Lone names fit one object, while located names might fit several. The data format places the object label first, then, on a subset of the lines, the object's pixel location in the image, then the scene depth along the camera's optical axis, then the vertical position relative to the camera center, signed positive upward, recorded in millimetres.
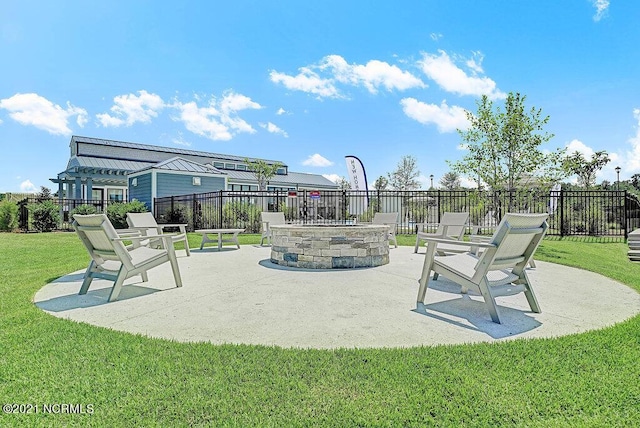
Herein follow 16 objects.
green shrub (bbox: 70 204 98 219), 15602 +156
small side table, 8664 -596
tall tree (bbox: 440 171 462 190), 40484 +3960
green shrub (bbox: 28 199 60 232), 14969 -76
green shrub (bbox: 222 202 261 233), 14930 -189
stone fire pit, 5773 -592
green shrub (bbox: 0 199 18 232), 14852 -112
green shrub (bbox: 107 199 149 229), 15586 +102
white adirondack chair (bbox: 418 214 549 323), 3051 -510
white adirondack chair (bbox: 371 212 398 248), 8953 -209
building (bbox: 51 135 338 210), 19250 +2675
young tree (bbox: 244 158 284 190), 27389 +3351
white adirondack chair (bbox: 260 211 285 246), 9319 -207
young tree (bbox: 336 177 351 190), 39094 +3680
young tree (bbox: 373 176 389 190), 36594 +3247
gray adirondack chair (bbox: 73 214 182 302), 3787 -520
